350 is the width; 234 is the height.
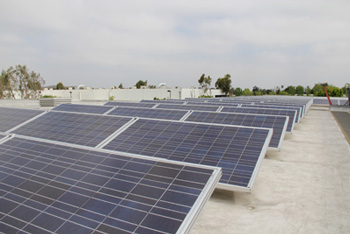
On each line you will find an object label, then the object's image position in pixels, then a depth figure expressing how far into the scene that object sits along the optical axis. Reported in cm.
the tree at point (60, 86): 12968
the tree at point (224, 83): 8756
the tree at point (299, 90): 12631
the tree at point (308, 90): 13210
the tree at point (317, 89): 9660
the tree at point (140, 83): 15130
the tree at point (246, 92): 11986
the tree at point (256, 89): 14240
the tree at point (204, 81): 7886
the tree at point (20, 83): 5272
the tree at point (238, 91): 11681
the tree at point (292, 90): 13088
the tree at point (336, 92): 8631
